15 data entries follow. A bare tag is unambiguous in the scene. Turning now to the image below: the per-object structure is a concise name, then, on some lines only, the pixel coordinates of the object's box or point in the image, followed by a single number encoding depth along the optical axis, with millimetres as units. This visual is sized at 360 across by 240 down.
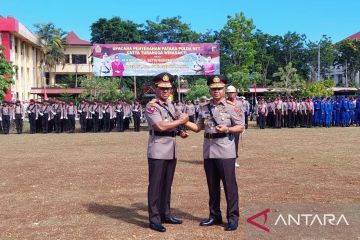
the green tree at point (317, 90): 35797
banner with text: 26672
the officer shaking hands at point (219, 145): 5285
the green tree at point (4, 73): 27750
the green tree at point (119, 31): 51531
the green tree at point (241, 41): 40719
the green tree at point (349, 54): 64188
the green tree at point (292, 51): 60906
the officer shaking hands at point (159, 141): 5305
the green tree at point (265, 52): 59312
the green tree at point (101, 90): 39569
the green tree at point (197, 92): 37844
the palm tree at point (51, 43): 52750
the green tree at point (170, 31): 50375
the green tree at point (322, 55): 60556
